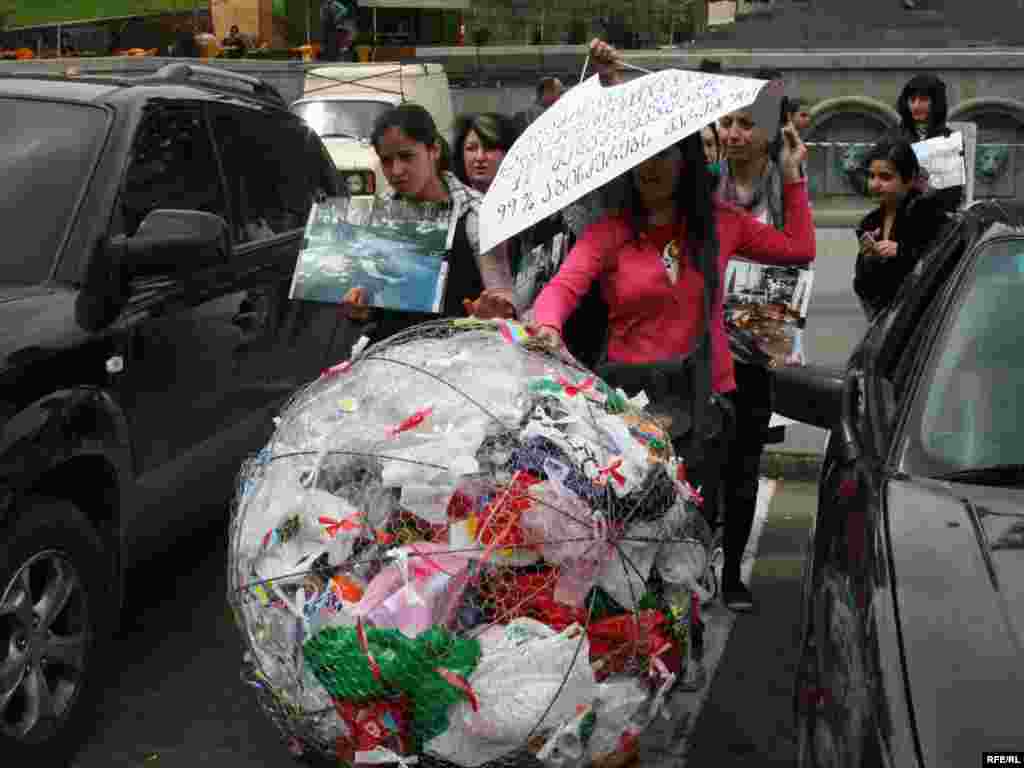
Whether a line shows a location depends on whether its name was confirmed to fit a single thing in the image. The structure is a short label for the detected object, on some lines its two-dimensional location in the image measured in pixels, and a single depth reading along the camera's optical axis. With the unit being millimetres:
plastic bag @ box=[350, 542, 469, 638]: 3223
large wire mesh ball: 3201
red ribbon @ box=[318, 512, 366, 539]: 3348
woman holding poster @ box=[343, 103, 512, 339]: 5145
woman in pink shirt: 4410
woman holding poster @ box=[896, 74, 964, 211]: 8352
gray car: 2467
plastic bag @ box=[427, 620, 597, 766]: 3164
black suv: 4102
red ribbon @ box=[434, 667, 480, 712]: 3137
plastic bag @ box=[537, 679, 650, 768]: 3240
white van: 17172
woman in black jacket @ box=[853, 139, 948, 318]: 6879
